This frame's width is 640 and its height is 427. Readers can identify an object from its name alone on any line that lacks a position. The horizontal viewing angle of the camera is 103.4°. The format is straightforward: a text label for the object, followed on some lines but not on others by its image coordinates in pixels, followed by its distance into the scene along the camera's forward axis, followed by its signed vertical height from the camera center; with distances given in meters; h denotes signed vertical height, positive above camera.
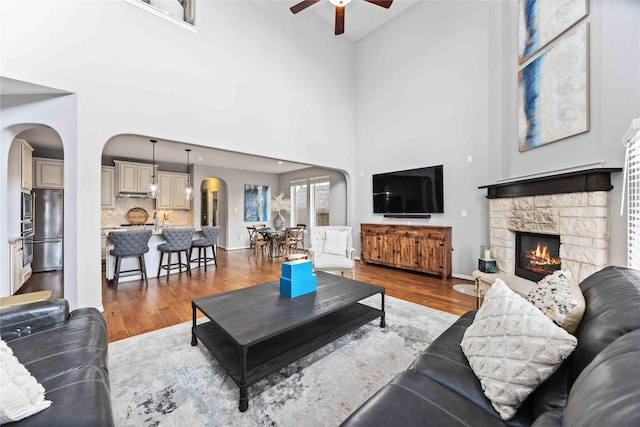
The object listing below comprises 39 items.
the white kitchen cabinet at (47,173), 5.16 +0.84
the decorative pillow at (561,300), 1.10 -0.42
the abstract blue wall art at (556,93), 2.61 +1.36
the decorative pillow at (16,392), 0.83 -0.63
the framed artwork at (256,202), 8.45 +0.34
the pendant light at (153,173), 5.68 +1.06
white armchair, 3.72 -0.61
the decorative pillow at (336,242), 4.07 -0.50
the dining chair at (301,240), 7.03 -0.84
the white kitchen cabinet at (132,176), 6.32 +0.93
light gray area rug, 1.46 -1.17
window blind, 1.99 +0.12
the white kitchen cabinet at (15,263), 3.34 -0.70
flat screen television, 4.66 +0.39
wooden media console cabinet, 4.34 -0.68
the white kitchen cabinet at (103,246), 5.62 -0.78
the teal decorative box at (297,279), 2.24 -0.61
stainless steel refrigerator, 4.87 -0.34
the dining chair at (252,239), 7.22 -0.81
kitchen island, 4.22 -0.85
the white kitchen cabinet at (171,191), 7.07 +0.62
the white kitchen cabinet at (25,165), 3.92 +0.79
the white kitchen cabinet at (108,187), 6.22 +0.64
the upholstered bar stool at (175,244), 4.43 -0.57
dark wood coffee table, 1.60 -0.77
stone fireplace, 2.39 -0.07
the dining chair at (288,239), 6.44 -0.70
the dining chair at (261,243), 6.48 -0.81
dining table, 6.10 -0.66
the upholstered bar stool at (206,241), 4.96 -0.57
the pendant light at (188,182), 5.79 +0.88
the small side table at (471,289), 3.05 -1.16
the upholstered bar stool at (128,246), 3.89 -0.53
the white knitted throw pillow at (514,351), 0.94 -0.57
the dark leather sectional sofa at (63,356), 0.91 -0.72
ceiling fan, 3.38 +2.83
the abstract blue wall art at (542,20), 2.70 +2.22
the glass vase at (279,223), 5.51 -0.26
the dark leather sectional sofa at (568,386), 0.60 -0.62
